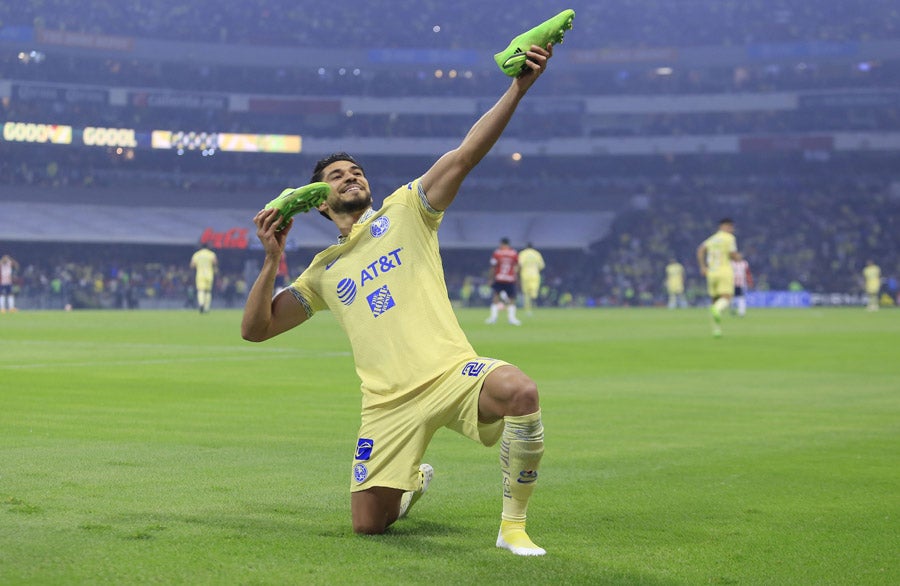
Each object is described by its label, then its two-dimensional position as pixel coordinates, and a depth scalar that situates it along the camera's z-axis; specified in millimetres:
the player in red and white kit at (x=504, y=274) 34219
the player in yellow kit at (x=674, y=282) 53625
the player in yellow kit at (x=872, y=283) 50875
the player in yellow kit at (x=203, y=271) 39344
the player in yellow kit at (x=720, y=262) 27847
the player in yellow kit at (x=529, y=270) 41844
